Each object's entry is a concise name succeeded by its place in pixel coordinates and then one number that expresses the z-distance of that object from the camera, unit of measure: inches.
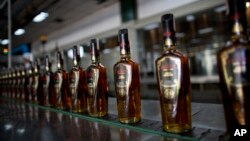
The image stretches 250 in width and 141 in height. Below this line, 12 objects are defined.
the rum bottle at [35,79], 64.4
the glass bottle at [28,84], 71.2
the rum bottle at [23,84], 77.6
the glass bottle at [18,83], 82.7
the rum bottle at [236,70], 20.4
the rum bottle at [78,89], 44.8
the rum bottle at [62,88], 51.4
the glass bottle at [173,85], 26.5
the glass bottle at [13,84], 89.1
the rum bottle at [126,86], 33.3
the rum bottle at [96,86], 39.5
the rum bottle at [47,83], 56.7
